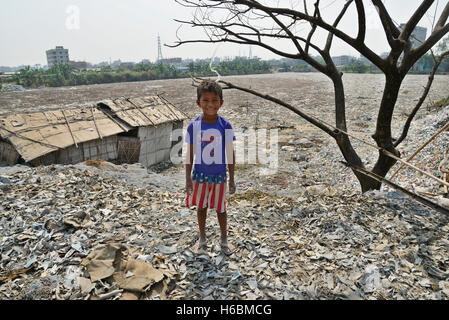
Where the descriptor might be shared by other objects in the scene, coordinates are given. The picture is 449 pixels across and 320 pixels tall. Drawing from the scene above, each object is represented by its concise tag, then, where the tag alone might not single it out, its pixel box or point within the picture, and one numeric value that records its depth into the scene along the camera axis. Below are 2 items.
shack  6.81
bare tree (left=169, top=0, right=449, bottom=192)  3.02
